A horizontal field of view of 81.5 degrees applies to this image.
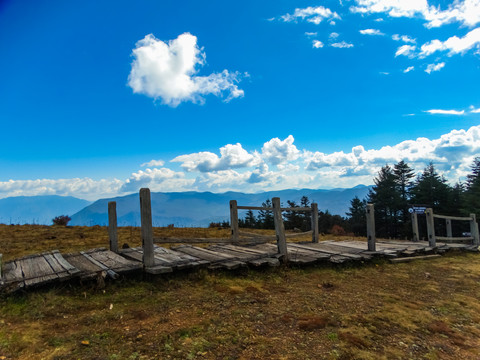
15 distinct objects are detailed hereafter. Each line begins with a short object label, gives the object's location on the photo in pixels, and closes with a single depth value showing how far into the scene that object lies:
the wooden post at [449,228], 12.93
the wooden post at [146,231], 5.94
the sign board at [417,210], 13.20
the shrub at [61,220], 21.00
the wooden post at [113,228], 7.96
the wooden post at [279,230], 7.63
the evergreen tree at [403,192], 47.79
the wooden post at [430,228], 10.74
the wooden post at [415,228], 12.71
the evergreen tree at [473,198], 37.15
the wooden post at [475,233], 12.51
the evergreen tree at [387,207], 51.41
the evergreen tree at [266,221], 38.94
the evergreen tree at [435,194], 44.91
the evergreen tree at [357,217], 50.55
